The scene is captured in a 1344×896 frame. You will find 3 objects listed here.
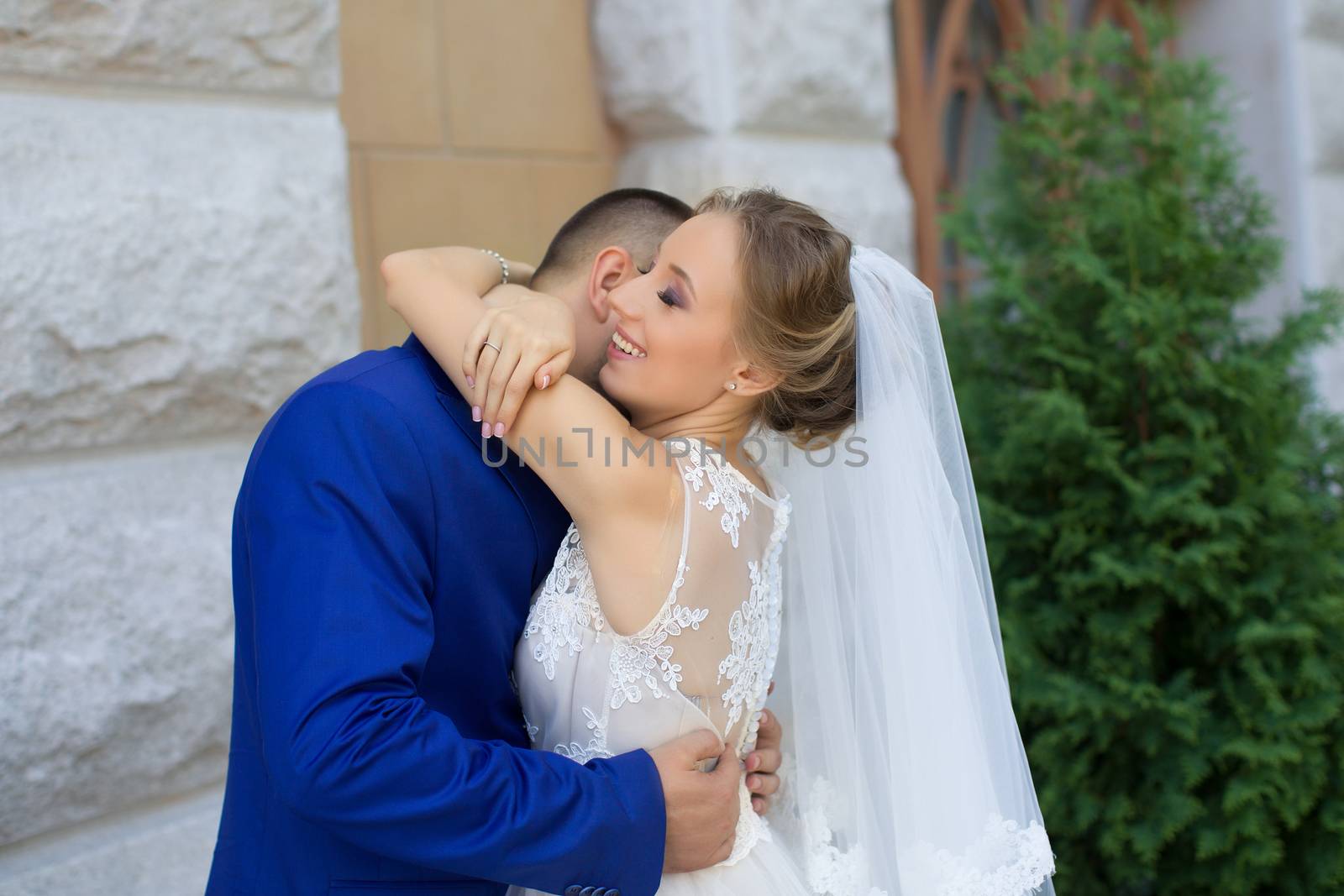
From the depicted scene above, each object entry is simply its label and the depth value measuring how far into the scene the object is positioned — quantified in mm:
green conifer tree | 2924
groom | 1417
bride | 1688
